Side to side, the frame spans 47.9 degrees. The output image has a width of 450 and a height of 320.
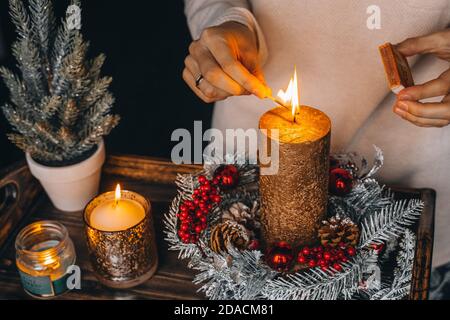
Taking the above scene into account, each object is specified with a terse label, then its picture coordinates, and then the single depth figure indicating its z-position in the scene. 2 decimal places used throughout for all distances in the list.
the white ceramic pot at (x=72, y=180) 0.95
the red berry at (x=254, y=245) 0.82
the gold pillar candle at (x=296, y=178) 0.68
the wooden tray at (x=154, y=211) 0.84
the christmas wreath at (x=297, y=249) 0.76
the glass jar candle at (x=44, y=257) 0.82
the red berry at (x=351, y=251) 0.77
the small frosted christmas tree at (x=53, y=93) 0.87
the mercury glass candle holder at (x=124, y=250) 0.80
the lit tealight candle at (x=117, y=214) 0.83
